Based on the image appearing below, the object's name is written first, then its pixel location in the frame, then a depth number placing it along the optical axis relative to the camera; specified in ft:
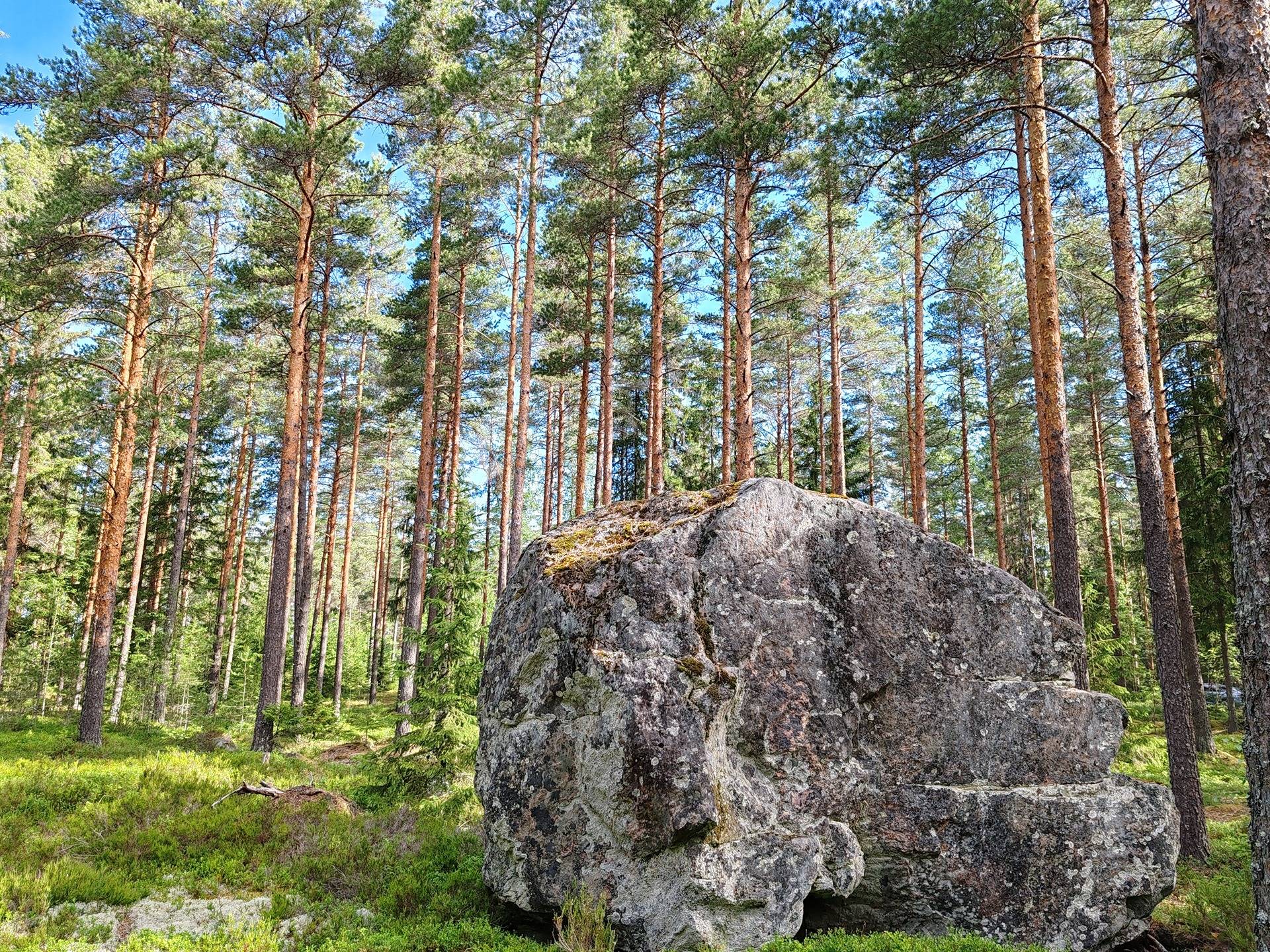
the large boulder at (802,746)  17.43
